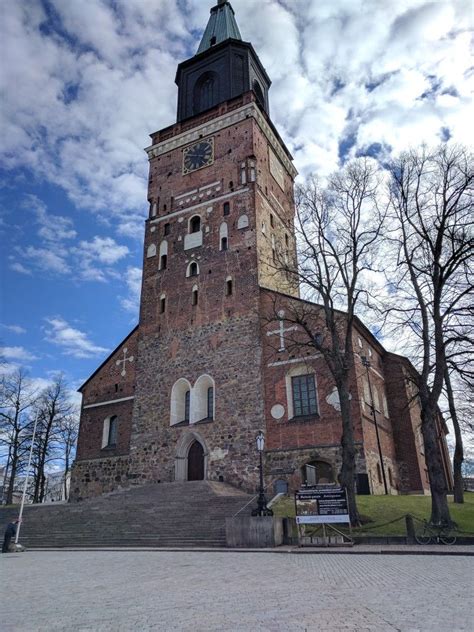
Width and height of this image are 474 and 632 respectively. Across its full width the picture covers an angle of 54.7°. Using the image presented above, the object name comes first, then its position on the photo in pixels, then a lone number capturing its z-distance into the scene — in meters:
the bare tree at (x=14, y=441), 31.64
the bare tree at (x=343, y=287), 16.66
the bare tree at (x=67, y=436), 36.84
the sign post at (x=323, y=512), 13.85
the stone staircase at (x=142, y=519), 16.39
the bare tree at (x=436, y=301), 15.61
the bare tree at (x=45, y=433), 34.22
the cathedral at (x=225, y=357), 23.12
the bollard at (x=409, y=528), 13.28
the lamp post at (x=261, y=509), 15.38
